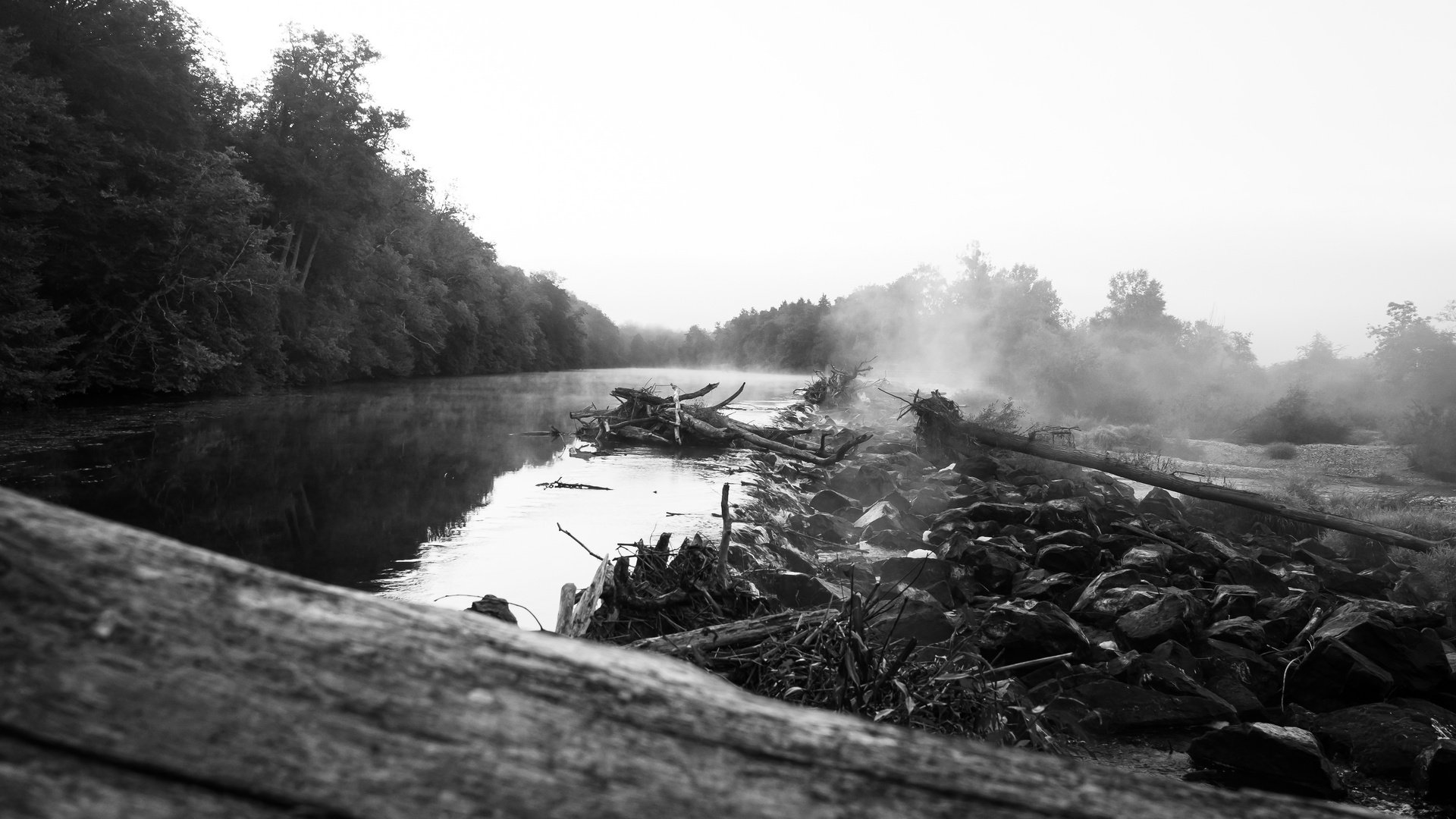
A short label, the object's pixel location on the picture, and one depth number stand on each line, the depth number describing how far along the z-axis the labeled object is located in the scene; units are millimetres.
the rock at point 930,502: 12422
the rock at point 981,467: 16031
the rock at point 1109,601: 7227
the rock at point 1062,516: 10883
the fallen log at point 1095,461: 10453
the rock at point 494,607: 4832
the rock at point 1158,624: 6758
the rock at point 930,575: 7879
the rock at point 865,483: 14258
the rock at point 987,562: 8281
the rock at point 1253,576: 8734
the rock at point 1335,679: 5902
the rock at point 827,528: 10648
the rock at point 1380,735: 4975
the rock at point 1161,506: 12516
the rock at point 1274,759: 4602
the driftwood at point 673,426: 19312
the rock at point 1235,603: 7496
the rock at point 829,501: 12766
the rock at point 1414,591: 8341
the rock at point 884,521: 10734
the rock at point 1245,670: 6152
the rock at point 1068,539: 9523
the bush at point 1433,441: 19234
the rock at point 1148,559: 8953
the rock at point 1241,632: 6816
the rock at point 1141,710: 5449
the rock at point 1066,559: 8891
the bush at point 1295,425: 25744
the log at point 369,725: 879
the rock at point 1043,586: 7863
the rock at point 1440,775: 4586
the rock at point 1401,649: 6062
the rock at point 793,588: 6293
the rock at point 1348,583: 8727
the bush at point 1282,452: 22359
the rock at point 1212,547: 9836
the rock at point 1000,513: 11383
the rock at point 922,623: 6059
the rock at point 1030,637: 6270
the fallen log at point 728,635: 3816
